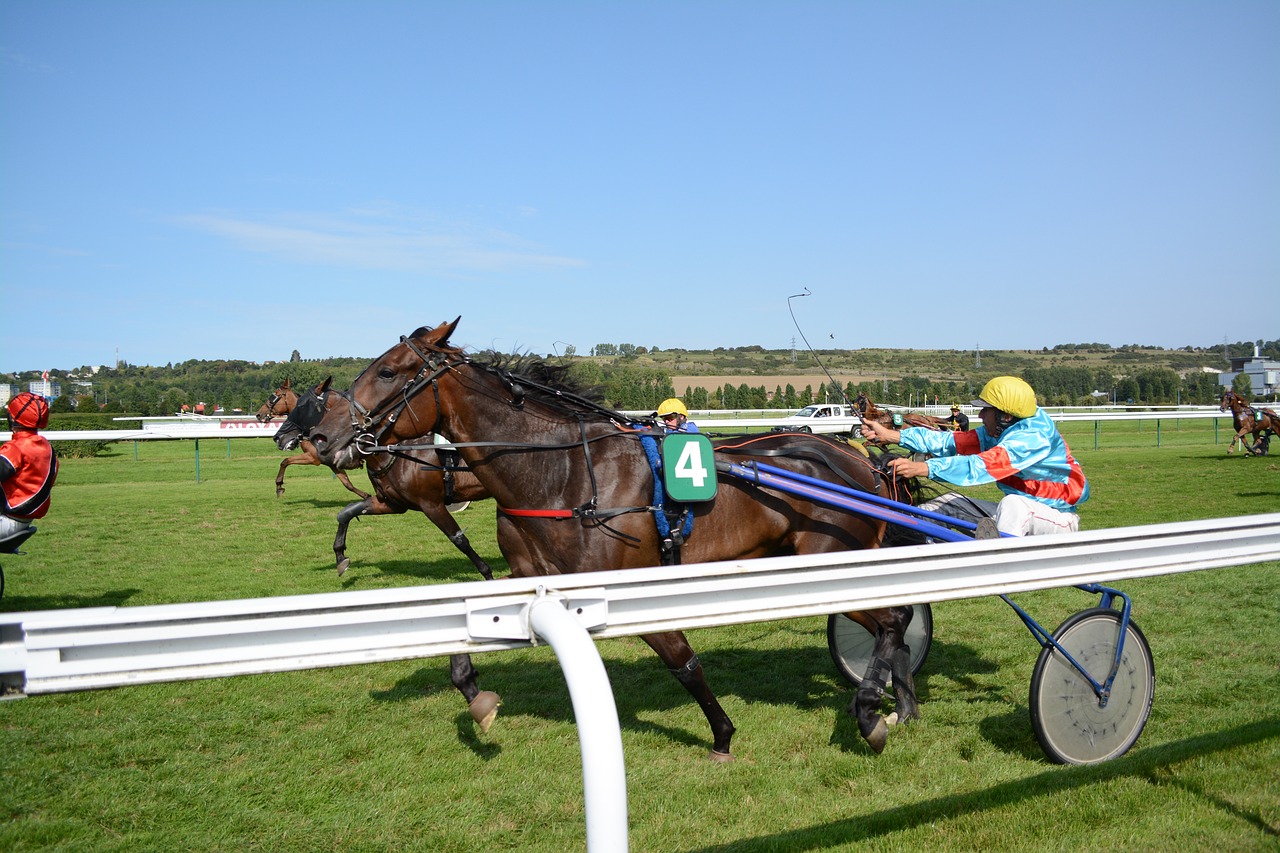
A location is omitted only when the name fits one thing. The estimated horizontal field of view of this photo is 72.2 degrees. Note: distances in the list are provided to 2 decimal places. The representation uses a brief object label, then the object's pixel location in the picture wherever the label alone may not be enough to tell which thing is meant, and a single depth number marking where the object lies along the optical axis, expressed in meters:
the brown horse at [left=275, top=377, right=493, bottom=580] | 7.37
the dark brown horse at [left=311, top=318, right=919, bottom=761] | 4.21
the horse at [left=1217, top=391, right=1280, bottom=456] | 21.41
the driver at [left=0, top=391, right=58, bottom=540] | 6.19
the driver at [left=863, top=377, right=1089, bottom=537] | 4.28
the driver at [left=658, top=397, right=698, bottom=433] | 7.55
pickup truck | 20.00
